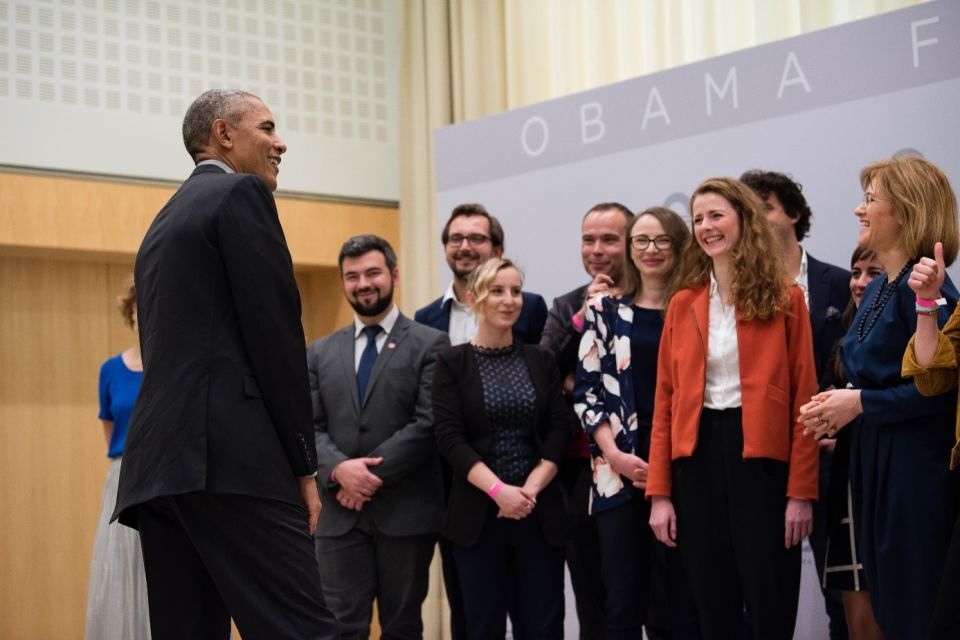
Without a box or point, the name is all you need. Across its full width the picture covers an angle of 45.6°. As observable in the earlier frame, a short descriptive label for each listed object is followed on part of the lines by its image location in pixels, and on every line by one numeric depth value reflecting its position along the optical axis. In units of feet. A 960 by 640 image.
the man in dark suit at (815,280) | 12.05
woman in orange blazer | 10.37
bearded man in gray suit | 13.21
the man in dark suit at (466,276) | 14.16
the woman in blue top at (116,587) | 14.73
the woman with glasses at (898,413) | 9.58
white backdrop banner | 12.75
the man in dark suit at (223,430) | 8.02
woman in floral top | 11.62
